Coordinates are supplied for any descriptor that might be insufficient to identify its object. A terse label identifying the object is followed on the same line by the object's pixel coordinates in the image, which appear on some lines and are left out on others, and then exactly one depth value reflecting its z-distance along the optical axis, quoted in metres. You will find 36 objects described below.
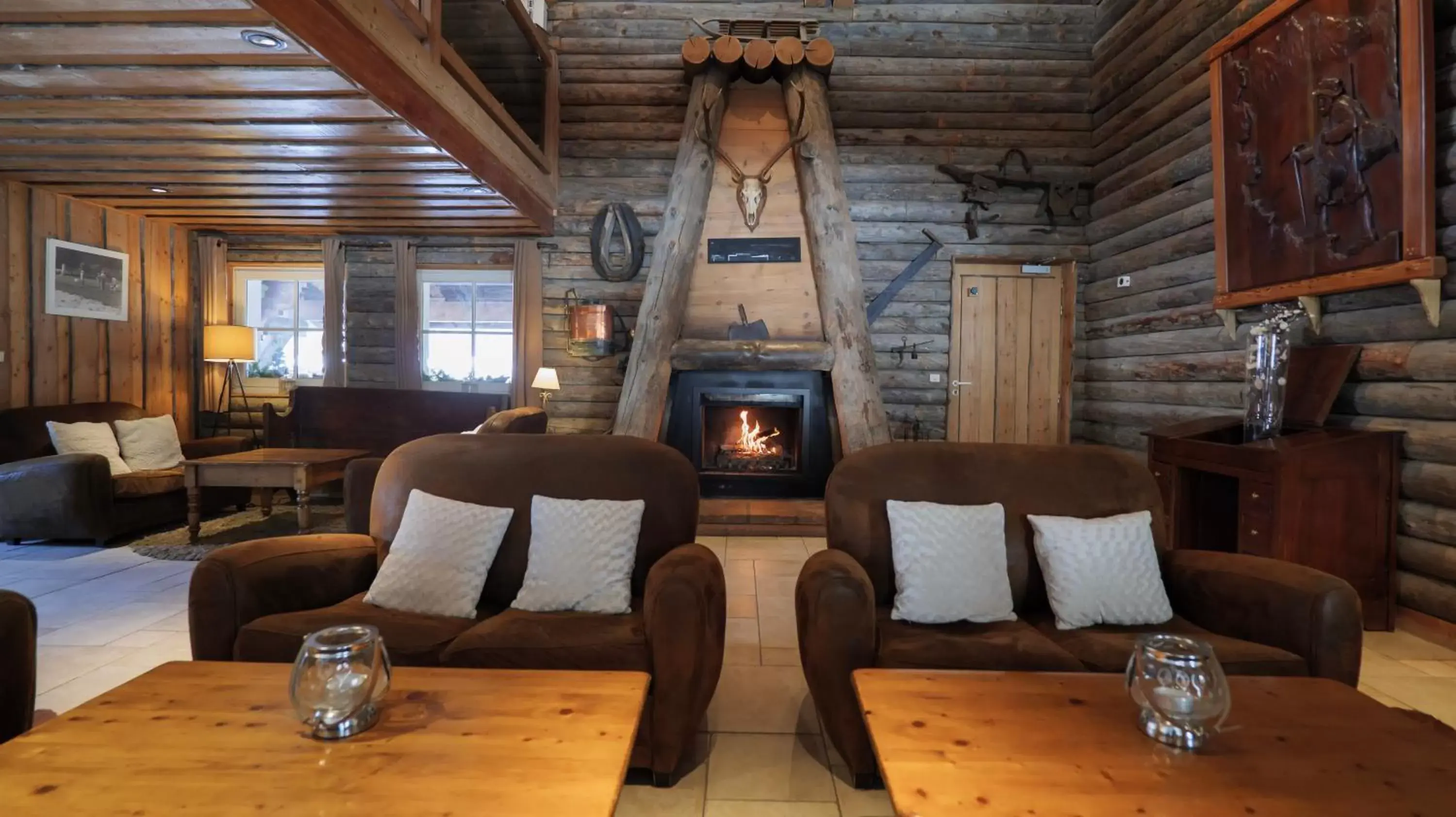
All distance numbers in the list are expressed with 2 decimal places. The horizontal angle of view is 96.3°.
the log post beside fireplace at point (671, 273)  4.74
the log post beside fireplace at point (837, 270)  4.68
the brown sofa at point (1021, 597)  1.69
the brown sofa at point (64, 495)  3.97
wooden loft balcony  2.68
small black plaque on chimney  5.27
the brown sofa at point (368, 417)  5.73
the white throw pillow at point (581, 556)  1.96
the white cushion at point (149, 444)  4.74
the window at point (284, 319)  6.54
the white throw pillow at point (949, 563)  1.92
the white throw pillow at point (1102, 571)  1.92
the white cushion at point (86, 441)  4.41
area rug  3.99
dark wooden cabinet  2.82
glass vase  3.18
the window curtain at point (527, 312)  5.93
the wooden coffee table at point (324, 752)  0.95
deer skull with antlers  5.22
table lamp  5.45
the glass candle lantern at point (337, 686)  1.11
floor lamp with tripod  5.91
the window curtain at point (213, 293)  6.27
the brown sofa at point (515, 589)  1.70
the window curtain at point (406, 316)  6.14
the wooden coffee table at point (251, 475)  4.09
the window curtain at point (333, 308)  6.15
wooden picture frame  2.65
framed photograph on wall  5.00
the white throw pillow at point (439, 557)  1.95
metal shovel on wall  5.04
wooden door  5.76
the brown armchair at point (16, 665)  1.39
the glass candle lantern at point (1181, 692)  1.10
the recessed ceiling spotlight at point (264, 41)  2.64
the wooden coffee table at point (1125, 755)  0.97
